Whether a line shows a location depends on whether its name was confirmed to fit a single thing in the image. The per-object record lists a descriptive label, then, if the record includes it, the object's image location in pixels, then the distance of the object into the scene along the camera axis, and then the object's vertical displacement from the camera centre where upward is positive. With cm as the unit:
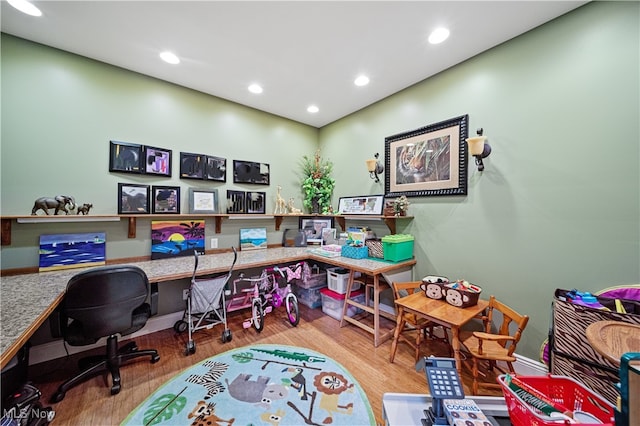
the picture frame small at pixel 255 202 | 324 +16
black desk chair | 159 -71
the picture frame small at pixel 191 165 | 275 +57
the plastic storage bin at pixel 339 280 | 292 -85
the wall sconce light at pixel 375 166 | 296 +62
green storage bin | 256 -36
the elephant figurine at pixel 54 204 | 195 +7
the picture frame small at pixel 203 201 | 279 +15
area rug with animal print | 152 -134
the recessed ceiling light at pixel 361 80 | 257 +153
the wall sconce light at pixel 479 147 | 203 +61
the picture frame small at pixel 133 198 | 239 +14
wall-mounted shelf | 193 -6
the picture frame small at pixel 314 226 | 357 -20
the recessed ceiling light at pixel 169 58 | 218 +150
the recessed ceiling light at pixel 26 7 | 164 +148
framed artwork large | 233 +61
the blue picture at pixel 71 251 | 206 -37
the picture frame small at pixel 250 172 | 315 +58
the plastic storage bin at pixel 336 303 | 291 -115
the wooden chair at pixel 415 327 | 209 -102
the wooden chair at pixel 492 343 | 160 -100
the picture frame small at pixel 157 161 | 252 +57
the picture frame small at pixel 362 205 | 301 +13
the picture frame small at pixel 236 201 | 308 +16
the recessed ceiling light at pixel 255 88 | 274 +151
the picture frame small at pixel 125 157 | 234 +57
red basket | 71 -66
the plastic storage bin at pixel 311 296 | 328 -119
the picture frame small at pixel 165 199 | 257 +15
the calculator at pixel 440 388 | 82 -63
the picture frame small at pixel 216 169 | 292 +57
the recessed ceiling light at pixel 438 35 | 191 +153
